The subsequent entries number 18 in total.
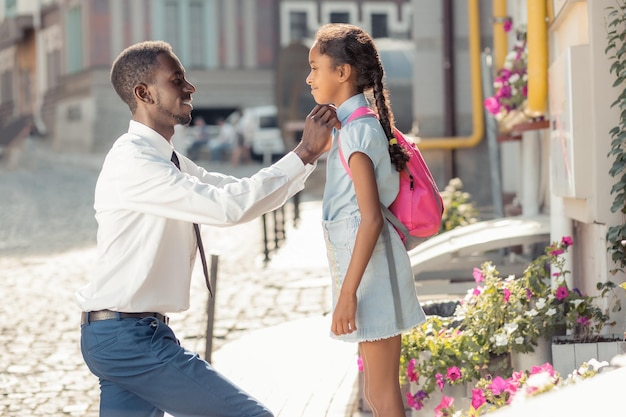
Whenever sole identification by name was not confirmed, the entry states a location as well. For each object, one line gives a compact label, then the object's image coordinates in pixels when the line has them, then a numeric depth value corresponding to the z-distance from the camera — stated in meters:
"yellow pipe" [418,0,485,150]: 19.09
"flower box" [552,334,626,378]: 7.43
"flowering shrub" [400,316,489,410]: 7.89
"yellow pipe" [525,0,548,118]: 10.82
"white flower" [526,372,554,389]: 5.38
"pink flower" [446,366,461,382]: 7.84
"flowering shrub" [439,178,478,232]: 15.67
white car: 56.73
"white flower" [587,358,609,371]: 6.26
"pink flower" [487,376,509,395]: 6.57
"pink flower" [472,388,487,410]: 6.60
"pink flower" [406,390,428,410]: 7.99
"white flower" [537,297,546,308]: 8.02
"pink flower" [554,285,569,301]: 8.10
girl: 5.52
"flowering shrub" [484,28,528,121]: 13.68
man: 5.44
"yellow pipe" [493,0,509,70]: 16.07
